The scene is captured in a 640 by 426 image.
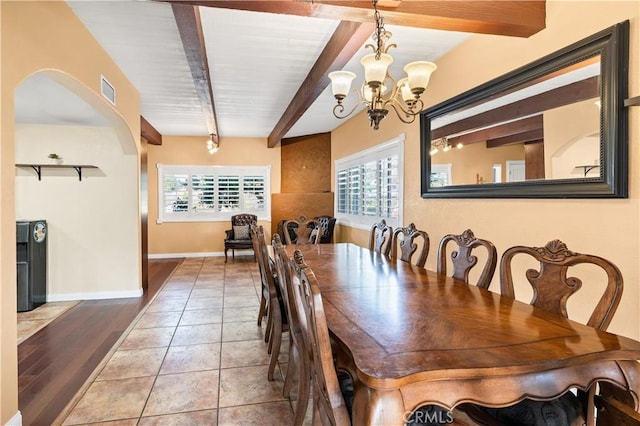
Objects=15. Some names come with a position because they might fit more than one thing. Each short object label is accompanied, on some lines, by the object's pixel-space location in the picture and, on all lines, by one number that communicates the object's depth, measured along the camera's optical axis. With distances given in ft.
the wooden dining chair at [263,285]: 9.29
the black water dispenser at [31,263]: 12.69
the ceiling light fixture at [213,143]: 21.36
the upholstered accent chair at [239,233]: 22.62
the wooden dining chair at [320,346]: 3.53
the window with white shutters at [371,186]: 14.81
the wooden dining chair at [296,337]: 5.41
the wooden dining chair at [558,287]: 4.32
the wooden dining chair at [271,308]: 7.84
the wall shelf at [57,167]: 13.67
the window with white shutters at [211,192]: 24.86
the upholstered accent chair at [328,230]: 21.76
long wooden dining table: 3.19
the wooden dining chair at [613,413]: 3.66
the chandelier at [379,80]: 6.86
